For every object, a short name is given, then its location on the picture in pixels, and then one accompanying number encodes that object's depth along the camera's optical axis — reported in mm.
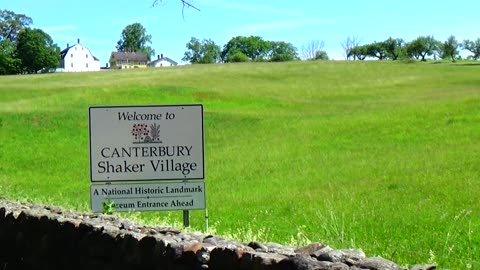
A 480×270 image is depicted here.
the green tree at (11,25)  93438
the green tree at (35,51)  110688
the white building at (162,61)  183500
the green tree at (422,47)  115312
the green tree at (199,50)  169125
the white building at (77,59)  156875
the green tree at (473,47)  113688
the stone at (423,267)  3801
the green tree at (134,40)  171125
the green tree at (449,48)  115062
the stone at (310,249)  4191
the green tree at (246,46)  173125
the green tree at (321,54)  140500
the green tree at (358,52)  133725
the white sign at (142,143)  9664
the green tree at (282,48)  175862
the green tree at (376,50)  128600
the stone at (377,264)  3723
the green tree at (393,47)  123750
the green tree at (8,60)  101306
